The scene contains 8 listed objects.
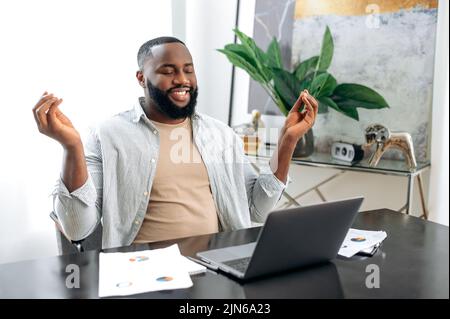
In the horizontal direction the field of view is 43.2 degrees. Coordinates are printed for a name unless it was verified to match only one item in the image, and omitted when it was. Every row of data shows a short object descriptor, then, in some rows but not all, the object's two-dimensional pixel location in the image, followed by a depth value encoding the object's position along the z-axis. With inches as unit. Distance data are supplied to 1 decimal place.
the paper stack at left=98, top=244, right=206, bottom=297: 41.6
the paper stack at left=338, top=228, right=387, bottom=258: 51.0
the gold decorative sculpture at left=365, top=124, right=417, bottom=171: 91.5
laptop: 41.5
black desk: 41.3
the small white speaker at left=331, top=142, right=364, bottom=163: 98.2
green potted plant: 96.6
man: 68.1
